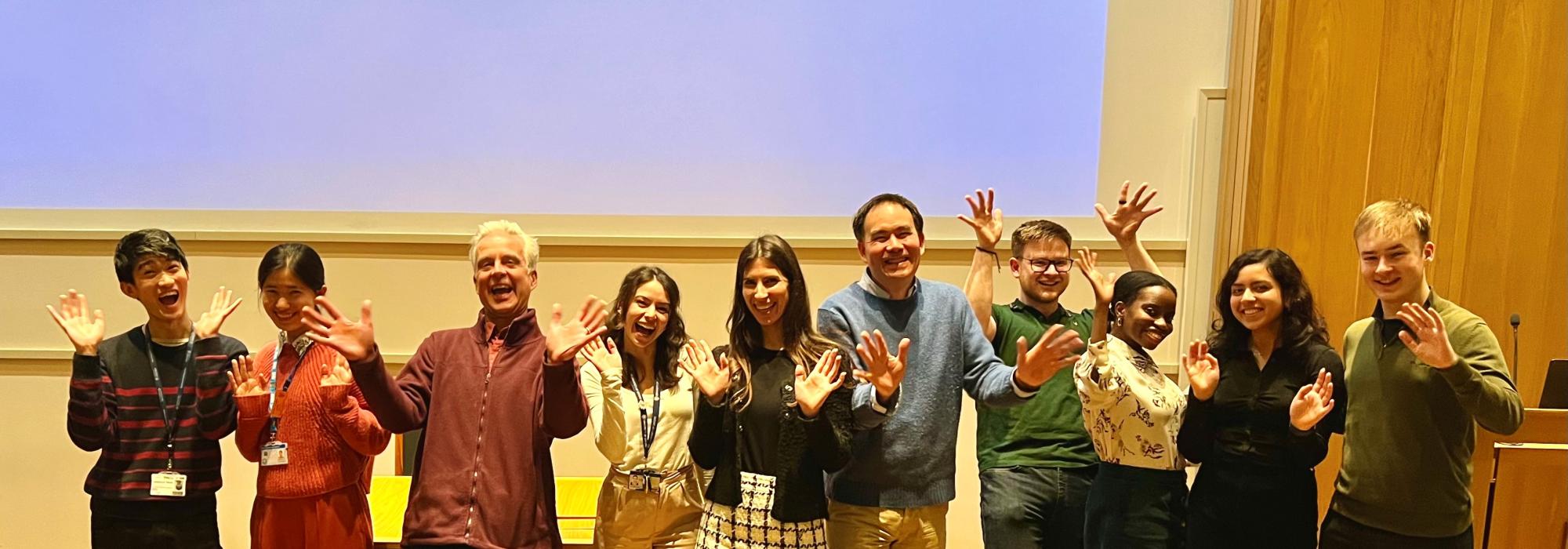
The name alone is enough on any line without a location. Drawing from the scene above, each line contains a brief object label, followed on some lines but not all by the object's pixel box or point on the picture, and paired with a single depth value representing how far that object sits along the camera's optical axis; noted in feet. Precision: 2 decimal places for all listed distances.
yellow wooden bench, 9.70
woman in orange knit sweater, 7.81
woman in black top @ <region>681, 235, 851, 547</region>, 7.17
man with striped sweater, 7.93
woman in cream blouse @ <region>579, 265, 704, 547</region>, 7.82
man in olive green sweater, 7.28
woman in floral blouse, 7.71
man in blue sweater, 7.31
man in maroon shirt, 7.11
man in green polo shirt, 8.37
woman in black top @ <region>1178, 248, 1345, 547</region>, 7.23
